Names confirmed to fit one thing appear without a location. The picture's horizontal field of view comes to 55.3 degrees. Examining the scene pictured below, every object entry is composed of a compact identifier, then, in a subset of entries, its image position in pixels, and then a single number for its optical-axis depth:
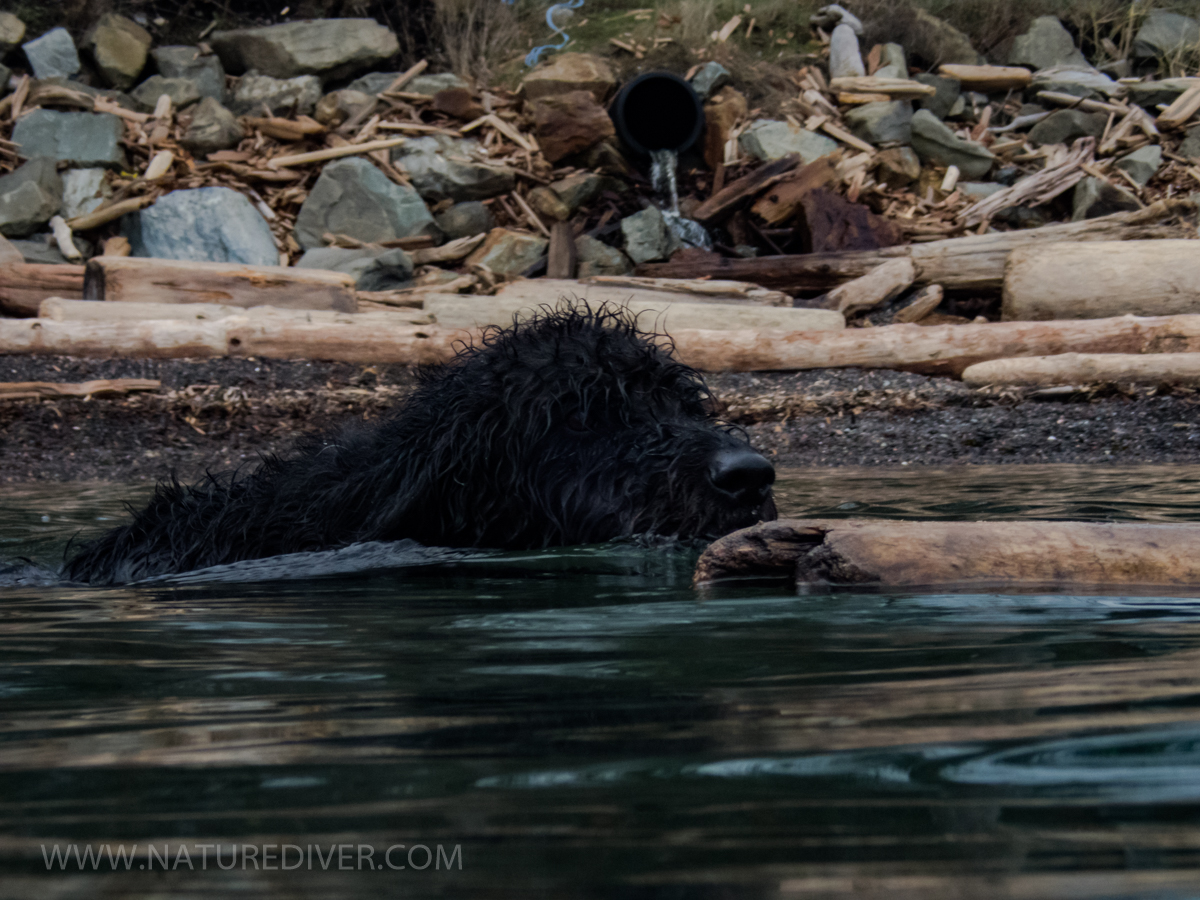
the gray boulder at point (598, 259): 19.86
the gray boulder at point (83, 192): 19.98
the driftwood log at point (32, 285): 15.95
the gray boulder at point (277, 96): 22.03
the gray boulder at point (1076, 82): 23.34
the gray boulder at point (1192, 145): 21.92
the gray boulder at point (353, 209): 20.42
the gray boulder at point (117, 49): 21.98
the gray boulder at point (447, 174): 21.20
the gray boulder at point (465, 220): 20.88
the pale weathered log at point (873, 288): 17.77
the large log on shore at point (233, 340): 13.33
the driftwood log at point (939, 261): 17.95
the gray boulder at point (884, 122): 22.06
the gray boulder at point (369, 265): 18.73
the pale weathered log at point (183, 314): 14.09
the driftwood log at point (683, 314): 15.24
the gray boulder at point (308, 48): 22.52
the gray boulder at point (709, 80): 22.84
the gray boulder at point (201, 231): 19.30
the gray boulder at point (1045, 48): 24.38
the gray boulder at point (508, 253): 19.97
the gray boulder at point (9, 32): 21.59
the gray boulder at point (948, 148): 22.19
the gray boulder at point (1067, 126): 22.67
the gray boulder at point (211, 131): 20.98
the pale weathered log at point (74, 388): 11.56
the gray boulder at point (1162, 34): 24.20
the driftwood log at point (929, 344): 12.95
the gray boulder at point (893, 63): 23.27
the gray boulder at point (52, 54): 21.67
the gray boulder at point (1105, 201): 20.09
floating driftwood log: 2.96
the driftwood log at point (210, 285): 15.42
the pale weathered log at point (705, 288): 16.91
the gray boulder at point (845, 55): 23.41
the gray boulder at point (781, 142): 21.77
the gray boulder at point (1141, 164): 21.27
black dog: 4.26
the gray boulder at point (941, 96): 23.11
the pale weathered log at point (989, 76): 23.58
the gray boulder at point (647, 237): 20.06
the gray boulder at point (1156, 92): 22.91
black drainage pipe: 21.84
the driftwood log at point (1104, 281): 15.05
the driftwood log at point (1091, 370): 11.60
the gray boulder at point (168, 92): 21.73
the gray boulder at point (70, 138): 20.33
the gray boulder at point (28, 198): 19.27
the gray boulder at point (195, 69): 22.19
